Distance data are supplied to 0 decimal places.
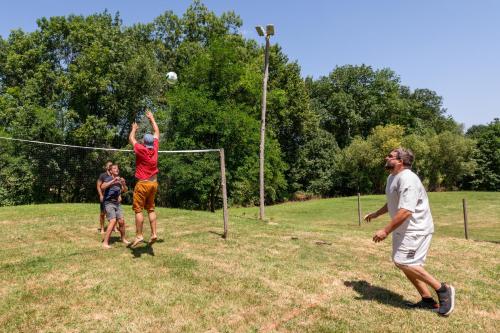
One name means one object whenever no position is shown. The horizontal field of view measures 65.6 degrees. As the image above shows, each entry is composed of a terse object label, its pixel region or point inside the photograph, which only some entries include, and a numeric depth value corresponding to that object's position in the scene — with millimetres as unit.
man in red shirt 7152
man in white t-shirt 5141
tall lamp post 15797
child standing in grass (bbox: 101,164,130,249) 8609
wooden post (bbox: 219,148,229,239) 9453
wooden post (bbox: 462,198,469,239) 14111
